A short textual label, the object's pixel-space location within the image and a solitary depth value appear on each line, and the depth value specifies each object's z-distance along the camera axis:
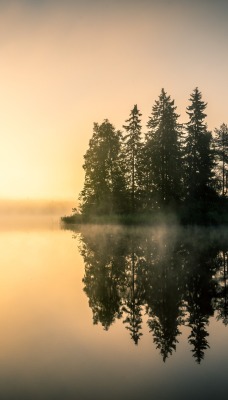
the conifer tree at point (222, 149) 62.16
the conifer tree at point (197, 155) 46.54
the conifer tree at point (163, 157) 46.81
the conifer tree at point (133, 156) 49.00
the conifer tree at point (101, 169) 51.22
